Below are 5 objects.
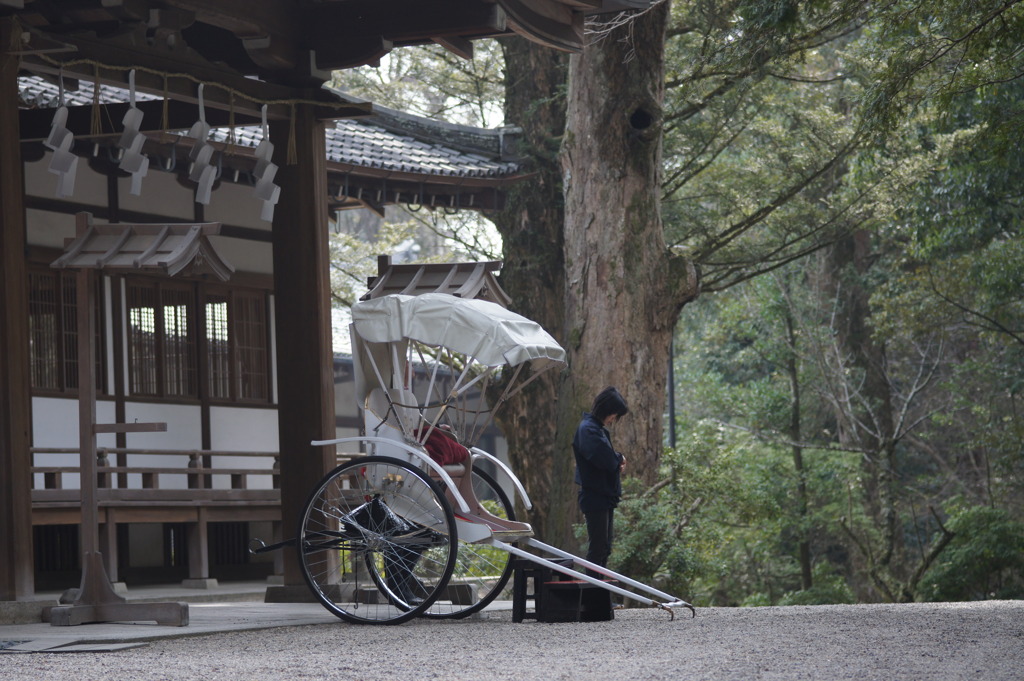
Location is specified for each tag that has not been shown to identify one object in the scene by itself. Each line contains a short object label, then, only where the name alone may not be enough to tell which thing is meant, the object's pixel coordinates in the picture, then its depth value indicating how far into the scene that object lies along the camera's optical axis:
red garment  16.48
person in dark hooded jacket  17.45
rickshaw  15.45
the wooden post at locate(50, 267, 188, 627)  15.01
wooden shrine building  16.09
